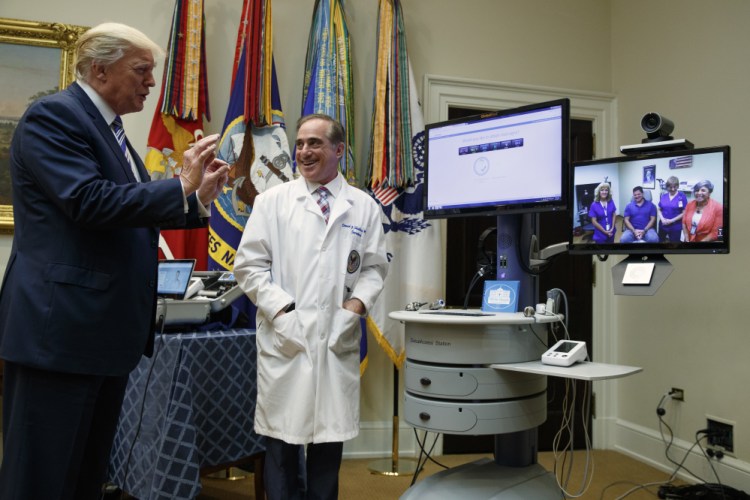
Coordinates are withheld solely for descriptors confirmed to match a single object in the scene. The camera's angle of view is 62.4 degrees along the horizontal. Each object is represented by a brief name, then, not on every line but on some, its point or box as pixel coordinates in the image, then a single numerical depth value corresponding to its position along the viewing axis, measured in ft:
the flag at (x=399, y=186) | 10.53
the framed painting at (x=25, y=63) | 9.94
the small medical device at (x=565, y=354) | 6.27
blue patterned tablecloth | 6.64
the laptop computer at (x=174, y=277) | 7.40
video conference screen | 6.59
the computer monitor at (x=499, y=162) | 6.87
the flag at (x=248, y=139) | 10.01
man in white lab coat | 6.53
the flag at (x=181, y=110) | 9.84
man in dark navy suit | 4.23
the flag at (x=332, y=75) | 10.27
